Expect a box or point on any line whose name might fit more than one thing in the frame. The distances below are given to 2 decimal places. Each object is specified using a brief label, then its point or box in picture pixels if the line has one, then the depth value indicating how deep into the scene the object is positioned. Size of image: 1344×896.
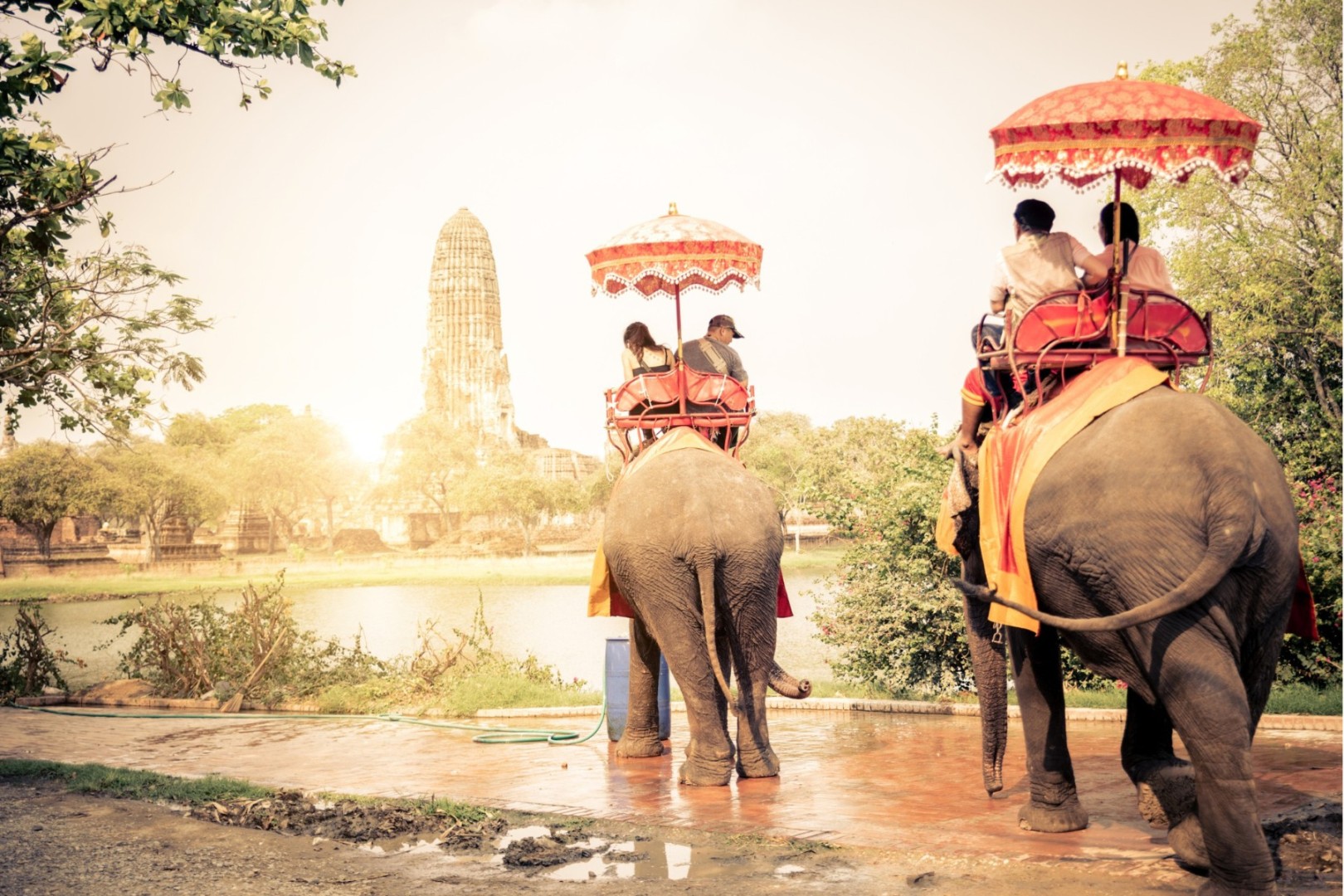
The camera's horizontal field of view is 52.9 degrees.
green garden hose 9.46
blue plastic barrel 9.15
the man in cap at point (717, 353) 8.63
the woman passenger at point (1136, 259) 5.63
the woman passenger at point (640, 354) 8.77
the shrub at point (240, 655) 12.27
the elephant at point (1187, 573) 4.52
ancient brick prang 77.56
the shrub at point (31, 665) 12.92
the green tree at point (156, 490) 43.81
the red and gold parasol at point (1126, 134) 5.34
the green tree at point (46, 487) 39.72
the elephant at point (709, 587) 7.38
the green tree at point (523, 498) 57.38
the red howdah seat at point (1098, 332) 5.58
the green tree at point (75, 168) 7.91
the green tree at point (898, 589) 11.09
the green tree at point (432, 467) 61.25
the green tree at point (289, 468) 54.31
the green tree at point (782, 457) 50.31
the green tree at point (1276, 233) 17.23
